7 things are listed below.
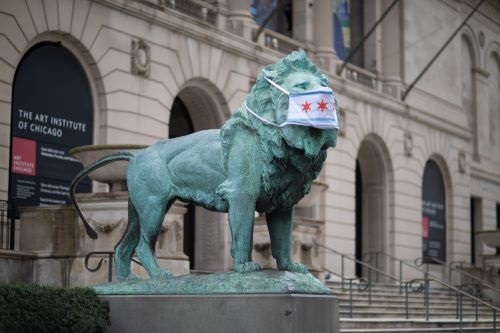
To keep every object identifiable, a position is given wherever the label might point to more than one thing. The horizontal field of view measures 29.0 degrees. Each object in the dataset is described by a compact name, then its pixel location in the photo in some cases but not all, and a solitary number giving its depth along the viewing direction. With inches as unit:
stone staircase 736.7
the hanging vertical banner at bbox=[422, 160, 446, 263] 1507.1
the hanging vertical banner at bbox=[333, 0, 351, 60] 1391.5
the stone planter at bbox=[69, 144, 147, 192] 657.0
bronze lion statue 363.3
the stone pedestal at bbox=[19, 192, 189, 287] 655.1
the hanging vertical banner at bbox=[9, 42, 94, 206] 810.8
